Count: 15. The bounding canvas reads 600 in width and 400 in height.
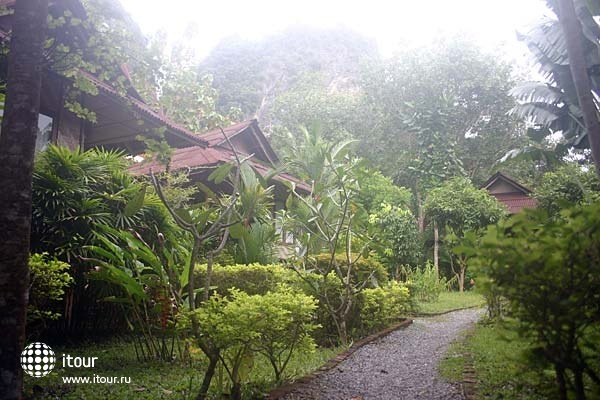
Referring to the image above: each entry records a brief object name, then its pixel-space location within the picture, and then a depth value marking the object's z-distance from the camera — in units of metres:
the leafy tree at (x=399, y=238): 11.68
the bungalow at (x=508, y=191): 16.34
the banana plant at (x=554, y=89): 6.89
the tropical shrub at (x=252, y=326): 2.72
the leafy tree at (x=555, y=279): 1.52
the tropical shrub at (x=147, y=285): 3.71
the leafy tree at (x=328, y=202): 5.07
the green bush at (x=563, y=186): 10.48
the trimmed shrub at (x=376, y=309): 5.61
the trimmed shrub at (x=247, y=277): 5.11
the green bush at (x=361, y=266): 5.90
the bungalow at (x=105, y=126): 6.18
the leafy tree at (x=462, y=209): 12.37
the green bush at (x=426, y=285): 9.38
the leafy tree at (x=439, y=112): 16.64
